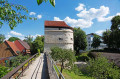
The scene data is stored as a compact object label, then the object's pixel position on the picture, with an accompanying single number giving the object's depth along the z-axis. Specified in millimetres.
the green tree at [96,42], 41281
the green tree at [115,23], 29727
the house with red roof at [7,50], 22438
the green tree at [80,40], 35188
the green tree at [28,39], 63938
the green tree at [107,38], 33562
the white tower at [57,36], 24406
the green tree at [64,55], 11698
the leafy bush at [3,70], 3667
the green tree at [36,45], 25103
